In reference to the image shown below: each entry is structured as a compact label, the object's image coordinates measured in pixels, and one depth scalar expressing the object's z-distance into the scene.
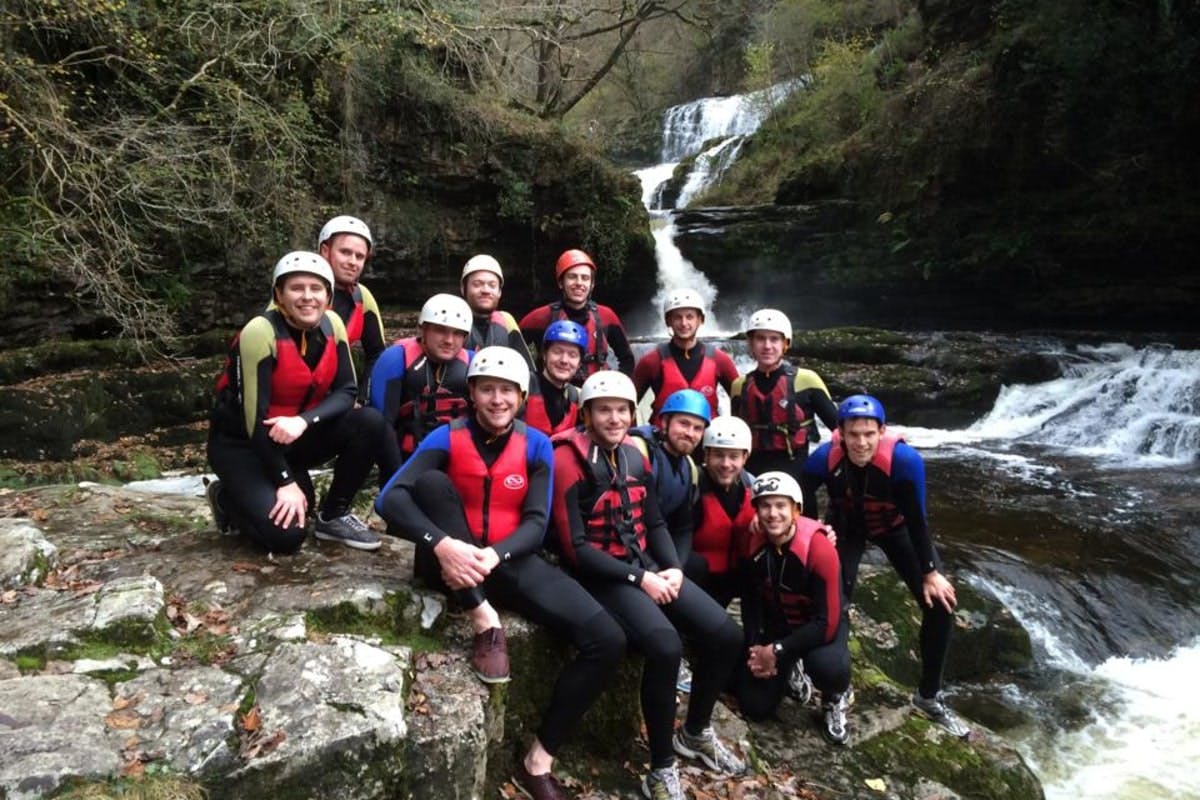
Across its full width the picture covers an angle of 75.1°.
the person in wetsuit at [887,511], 4.89
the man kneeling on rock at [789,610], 4.49
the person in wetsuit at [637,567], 3.72
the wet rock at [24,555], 3.93
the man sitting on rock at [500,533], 3.51
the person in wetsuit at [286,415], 4.08
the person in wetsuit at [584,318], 5.68
